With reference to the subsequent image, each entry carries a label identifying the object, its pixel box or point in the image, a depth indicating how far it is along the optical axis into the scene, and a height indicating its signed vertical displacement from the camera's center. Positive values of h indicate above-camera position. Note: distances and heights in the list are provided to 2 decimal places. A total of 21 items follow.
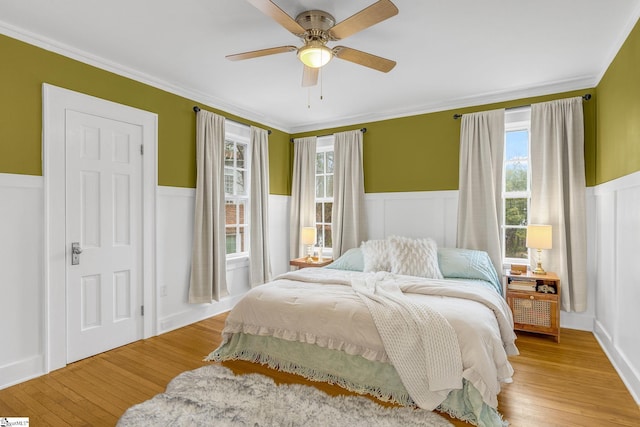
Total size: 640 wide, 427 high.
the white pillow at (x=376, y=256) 3.67 -0.48
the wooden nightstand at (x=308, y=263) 4.52 -0.67
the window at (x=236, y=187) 4.42 +0.39
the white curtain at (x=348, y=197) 4.66 +0.25
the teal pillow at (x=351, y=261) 3.92 -0.57
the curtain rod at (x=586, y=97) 3.45 +1.22
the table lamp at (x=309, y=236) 4.69 -0.30
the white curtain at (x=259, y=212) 4.57 +0.05
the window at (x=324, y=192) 5.14 +0.36
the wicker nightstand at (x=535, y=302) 3.28 -0.91
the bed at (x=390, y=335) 2.02 -0.84
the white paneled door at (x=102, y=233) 2.82 -0.15
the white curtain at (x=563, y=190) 3.46 +0.25
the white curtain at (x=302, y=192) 5.15 +0.37
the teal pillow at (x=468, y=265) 3.38 -0.55
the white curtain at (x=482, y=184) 3.82 +0.35
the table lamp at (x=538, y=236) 3.35 -0.24
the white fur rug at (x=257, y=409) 1.96 -1.22
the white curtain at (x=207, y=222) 3.79 -0.08
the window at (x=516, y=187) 3.87 +0.31
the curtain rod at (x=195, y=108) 3.82 +1.24
